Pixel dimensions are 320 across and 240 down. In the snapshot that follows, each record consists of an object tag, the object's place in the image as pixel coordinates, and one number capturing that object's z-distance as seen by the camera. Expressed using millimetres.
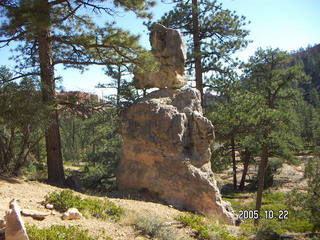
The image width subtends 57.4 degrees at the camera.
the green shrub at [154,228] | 5324
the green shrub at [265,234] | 7023
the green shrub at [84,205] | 5842
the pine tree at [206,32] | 12719
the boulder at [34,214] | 5020
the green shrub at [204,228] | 5844
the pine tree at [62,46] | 8453
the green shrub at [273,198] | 17061
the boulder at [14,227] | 3799
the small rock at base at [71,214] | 5309
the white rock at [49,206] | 5659
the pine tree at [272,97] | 11242
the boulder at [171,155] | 8336
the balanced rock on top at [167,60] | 9953
